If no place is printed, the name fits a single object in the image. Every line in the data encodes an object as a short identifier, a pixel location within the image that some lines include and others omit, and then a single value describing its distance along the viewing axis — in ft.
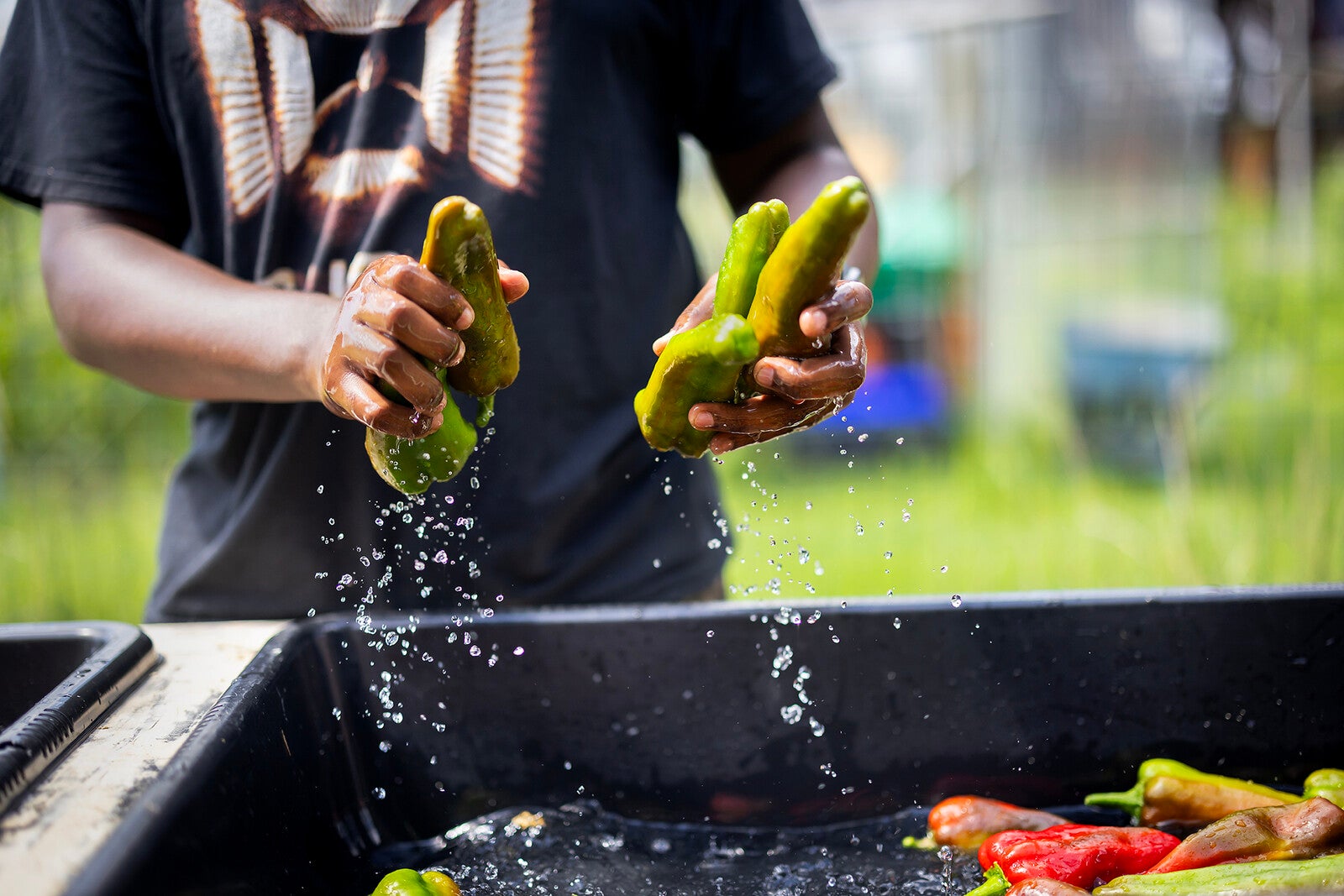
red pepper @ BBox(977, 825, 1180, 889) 3.74
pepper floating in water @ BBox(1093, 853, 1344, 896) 3.33
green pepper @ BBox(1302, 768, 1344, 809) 4.09
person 4.60
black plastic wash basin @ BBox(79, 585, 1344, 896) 4.36
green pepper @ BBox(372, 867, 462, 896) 3.49
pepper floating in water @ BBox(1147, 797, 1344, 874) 3.67
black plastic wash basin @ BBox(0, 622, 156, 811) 3.09
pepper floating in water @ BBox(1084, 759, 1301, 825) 4.14
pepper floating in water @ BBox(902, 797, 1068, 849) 4.07
